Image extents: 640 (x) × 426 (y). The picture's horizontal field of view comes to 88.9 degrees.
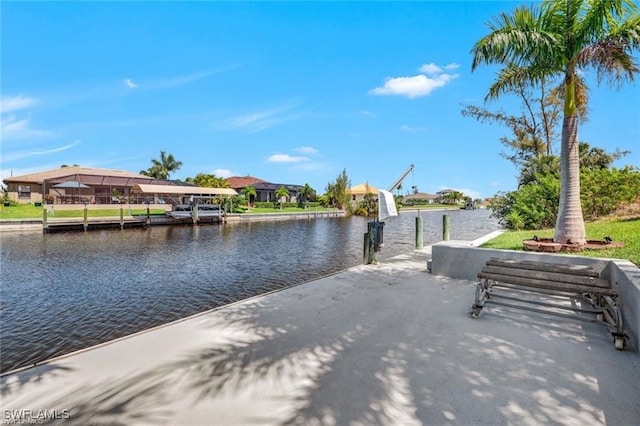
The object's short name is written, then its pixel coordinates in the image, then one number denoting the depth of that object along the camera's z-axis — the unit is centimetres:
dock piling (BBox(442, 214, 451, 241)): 1298
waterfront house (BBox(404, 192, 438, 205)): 9514
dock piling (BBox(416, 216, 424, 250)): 1162
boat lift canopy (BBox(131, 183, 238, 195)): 2991
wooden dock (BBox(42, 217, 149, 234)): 2296
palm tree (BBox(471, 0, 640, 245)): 667
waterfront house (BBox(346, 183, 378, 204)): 7873
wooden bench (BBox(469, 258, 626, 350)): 403
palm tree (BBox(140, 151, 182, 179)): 6875
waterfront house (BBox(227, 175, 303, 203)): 6006
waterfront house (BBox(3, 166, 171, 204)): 3547
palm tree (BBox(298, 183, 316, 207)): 6113
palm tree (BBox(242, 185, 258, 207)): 4984
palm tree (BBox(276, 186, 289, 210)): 5178
